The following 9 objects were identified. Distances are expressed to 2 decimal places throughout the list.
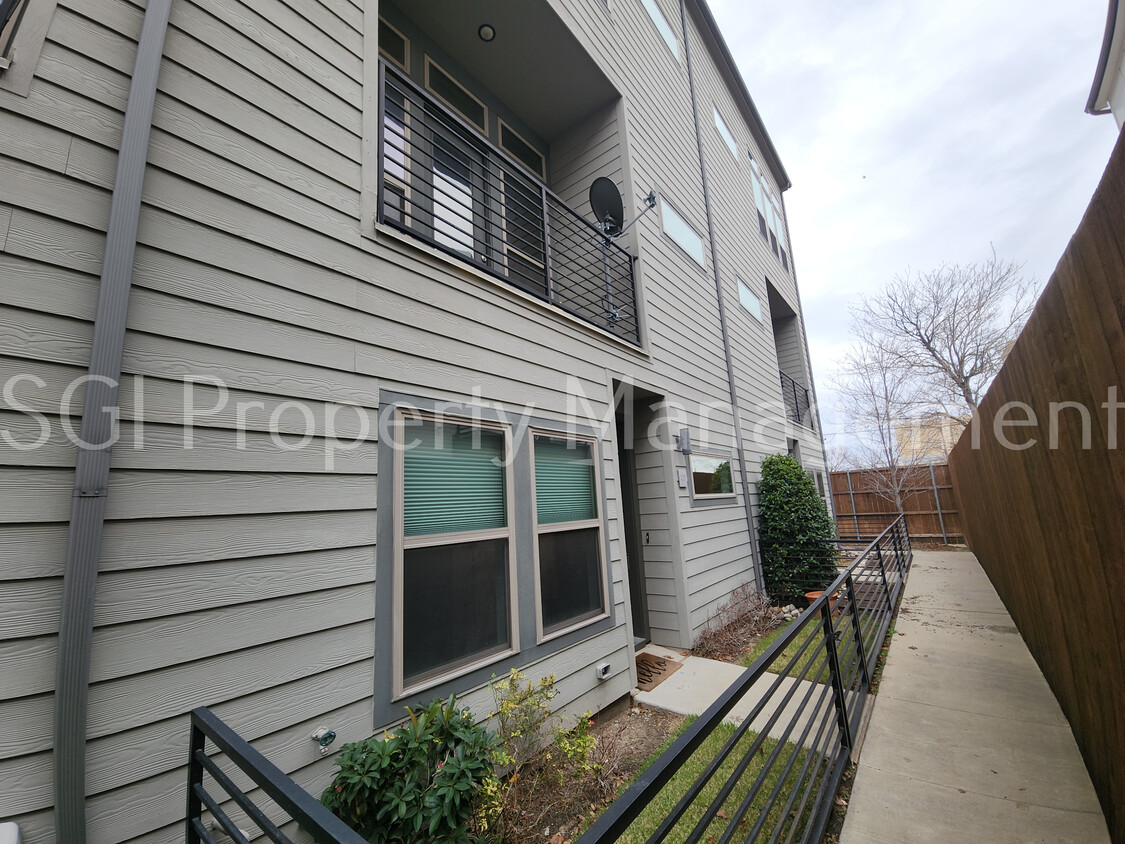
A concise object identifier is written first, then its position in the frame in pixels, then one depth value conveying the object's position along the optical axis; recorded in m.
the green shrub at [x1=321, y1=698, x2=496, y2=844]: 1.67
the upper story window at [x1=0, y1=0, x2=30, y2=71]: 1.49
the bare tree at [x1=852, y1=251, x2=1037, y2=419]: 14.48
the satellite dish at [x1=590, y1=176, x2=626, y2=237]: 4.74
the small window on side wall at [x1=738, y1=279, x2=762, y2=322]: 8.01
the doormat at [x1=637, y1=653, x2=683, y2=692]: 3.94
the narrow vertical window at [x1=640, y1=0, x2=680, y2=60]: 6.26
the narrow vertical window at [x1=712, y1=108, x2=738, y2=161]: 8.26
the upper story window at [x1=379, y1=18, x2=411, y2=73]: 3.88
